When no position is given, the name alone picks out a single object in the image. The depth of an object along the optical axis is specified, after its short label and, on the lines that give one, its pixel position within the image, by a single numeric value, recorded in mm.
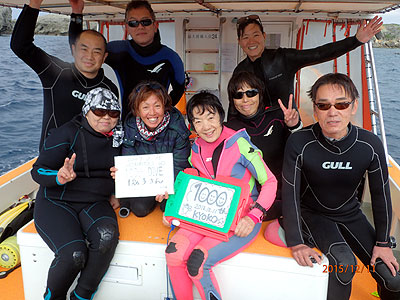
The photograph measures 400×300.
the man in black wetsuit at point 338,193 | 2006
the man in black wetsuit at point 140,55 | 2824
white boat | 2018
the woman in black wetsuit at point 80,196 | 1979
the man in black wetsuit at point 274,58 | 2846
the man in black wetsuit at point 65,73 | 2516
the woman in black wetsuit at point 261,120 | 2391
